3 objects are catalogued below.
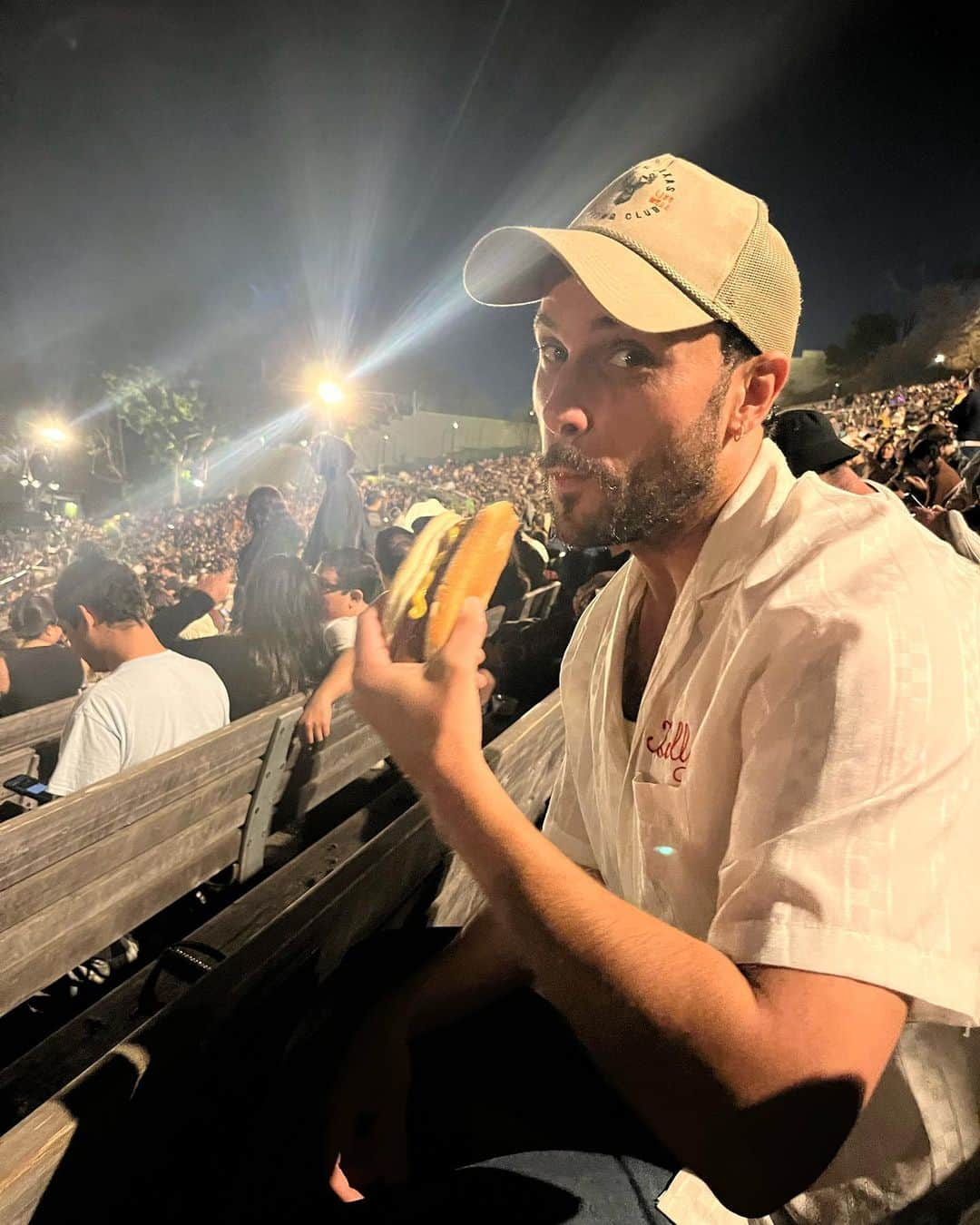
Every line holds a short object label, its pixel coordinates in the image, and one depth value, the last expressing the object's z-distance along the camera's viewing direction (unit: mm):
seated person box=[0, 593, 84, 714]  4344
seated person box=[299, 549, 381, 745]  3135
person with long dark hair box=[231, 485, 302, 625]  6008
